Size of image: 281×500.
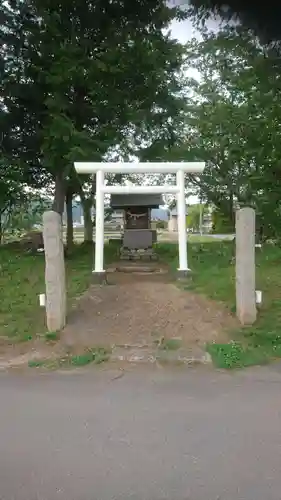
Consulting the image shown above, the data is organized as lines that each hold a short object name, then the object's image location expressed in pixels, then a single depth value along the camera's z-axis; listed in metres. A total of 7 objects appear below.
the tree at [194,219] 28.71
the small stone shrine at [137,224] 11.04
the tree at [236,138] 6.89
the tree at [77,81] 8.46
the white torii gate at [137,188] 7.35
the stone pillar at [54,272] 5.12
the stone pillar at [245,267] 5.13
